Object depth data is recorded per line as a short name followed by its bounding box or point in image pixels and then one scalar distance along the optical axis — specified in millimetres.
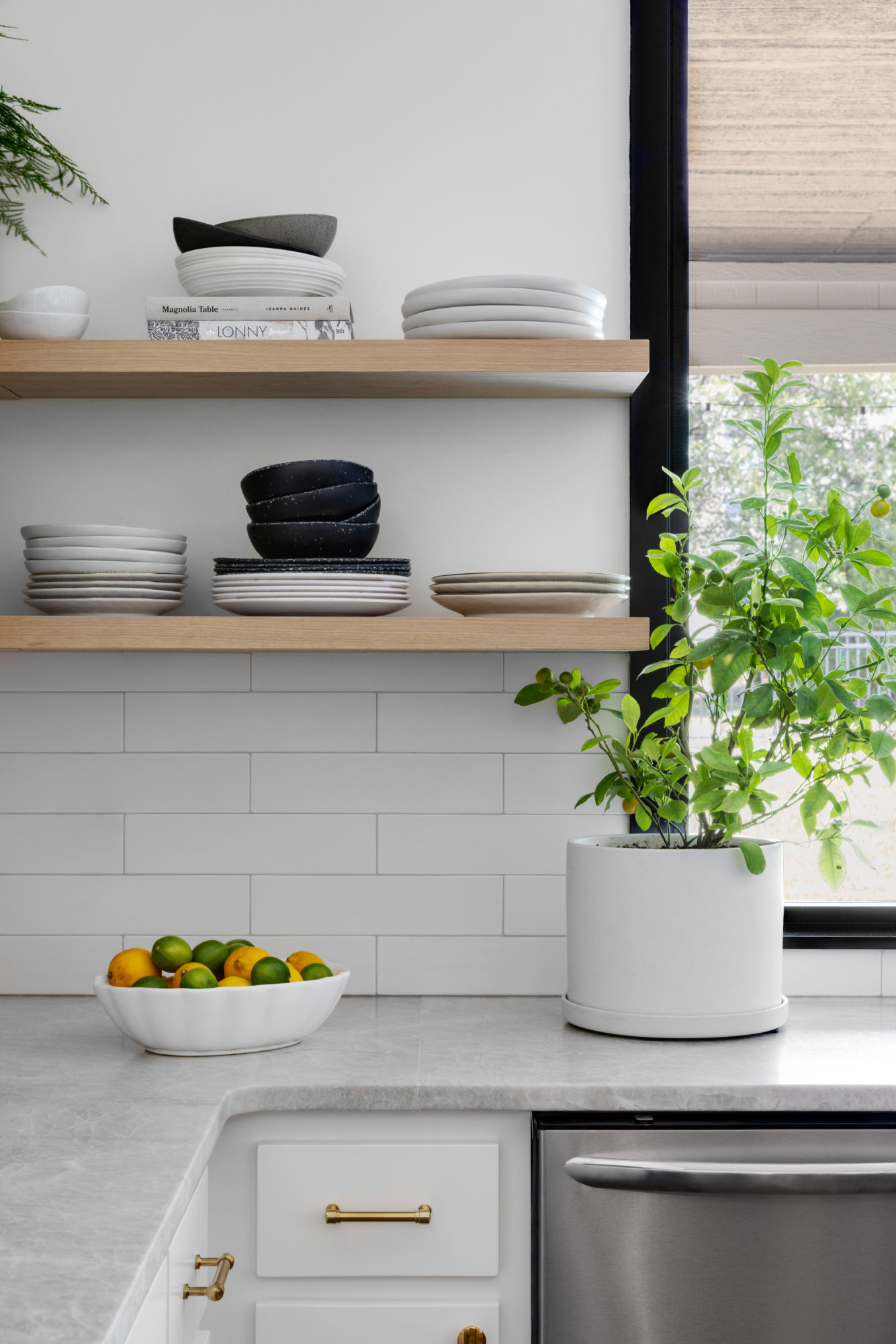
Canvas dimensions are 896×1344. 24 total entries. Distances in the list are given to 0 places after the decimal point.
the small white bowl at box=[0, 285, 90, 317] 1748
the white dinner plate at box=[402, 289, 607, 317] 1702
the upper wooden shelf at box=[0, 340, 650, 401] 1705
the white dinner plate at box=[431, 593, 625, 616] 1688
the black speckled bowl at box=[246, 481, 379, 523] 1709
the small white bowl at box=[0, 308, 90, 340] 1742
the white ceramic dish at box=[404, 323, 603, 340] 1703
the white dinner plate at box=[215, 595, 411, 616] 1683
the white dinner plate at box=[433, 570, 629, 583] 1677
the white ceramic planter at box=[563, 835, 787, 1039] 1623
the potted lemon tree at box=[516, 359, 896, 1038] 1618
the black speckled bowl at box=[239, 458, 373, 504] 1715
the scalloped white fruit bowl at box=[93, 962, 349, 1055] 1532
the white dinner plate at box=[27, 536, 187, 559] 1693
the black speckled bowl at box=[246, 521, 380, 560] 1704
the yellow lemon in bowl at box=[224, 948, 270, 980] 1604
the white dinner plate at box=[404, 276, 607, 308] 1698
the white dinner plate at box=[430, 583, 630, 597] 1683
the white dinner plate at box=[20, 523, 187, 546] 1690
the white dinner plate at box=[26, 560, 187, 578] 1695
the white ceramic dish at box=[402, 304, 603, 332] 1702
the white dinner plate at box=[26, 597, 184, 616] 1708
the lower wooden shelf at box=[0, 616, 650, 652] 1681
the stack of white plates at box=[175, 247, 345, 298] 1751
